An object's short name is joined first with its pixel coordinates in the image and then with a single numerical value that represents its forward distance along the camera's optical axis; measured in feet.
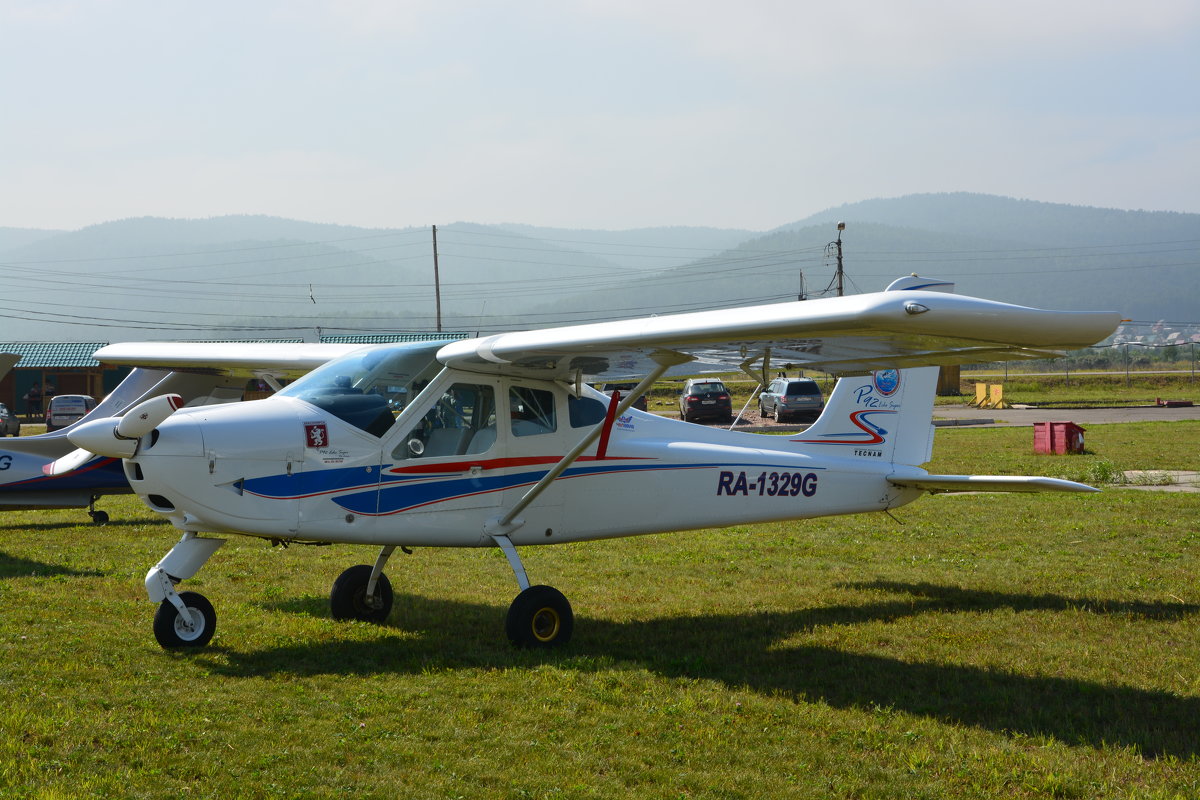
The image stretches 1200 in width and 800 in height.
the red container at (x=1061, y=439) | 76.80
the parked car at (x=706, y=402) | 141.18
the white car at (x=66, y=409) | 140.77
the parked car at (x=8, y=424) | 126.31
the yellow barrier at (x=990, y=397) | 160.00
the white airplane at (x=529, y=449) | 21.93
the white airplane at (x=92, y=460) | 37.86
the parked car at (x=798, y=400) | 134.31
